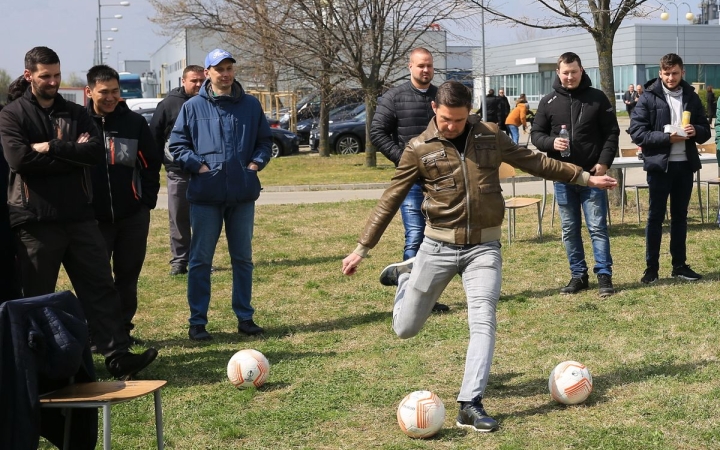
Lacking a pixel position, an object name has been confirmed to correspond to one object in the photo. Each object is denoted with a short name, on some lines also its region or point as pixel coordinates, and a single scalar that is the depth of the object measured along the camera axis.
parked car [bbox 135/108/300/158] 30.72
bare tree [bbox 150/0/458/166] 24.03
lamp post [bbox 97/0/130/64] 51.43
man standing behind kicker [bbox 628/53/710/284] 9.30
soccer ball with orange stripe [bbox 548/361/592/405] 5.82
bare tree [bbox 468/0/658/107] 14.24
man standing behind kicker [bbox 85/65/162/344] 7.50
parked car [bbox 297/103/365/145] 33.41
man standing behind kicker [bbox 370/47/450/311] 8.46
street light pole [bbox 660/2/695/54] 70.88
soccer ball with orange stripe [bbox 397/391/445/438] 5.40
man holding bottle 9.12
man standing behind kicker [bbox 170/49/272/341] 7.88
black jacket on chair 4.22
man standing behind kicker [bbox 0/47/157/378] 6.39
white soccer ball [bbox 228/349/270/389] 6.54
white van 38.12
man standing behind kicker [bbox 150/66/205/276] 10.34
